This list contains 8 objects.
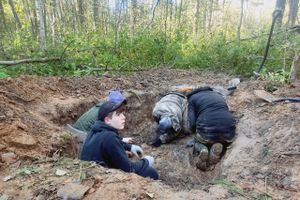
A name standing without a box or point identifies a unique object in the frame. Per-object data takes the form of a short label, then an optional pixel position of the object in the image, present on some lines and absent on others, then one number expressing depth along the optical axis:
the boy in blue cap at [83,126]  4.65
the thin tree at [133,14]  10.43
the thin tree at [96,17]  12.34
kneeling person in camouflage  5.26
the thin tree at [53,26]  10.99
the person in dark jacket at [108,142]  3.15
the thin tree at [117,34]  8.45
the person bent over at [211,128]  4.38
